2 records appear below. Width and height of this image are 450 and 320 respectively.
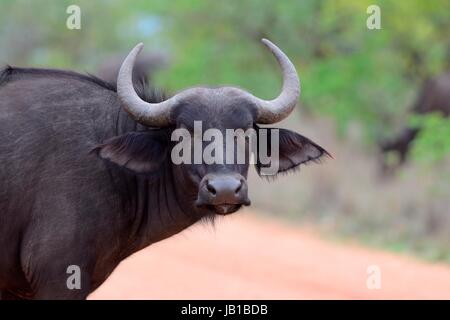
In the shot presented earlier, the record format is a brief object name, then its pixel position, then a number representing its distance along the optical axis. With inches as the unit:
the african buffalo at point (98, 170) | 321.4
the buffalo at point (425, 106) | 782.5
